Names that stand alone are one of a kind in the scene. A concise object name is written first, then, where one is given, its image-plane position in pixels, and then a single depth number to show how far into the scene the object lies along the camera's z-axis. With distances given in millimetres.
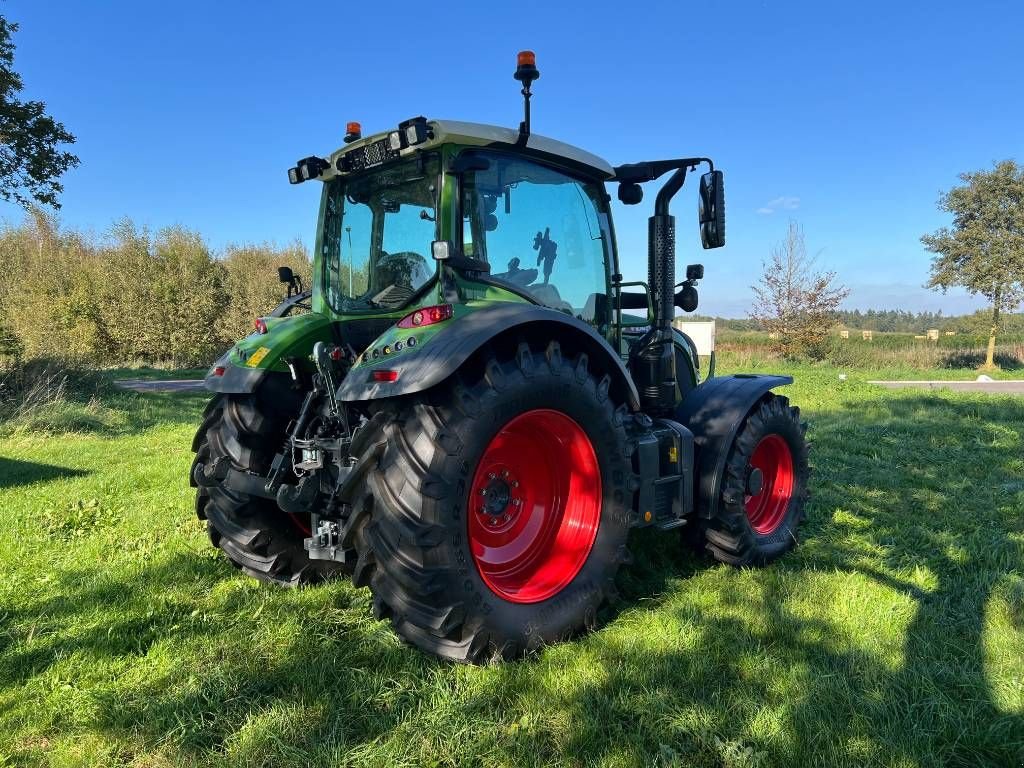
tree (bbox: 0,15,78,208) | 10320
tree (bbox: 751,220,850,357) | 23391
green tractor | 2496
